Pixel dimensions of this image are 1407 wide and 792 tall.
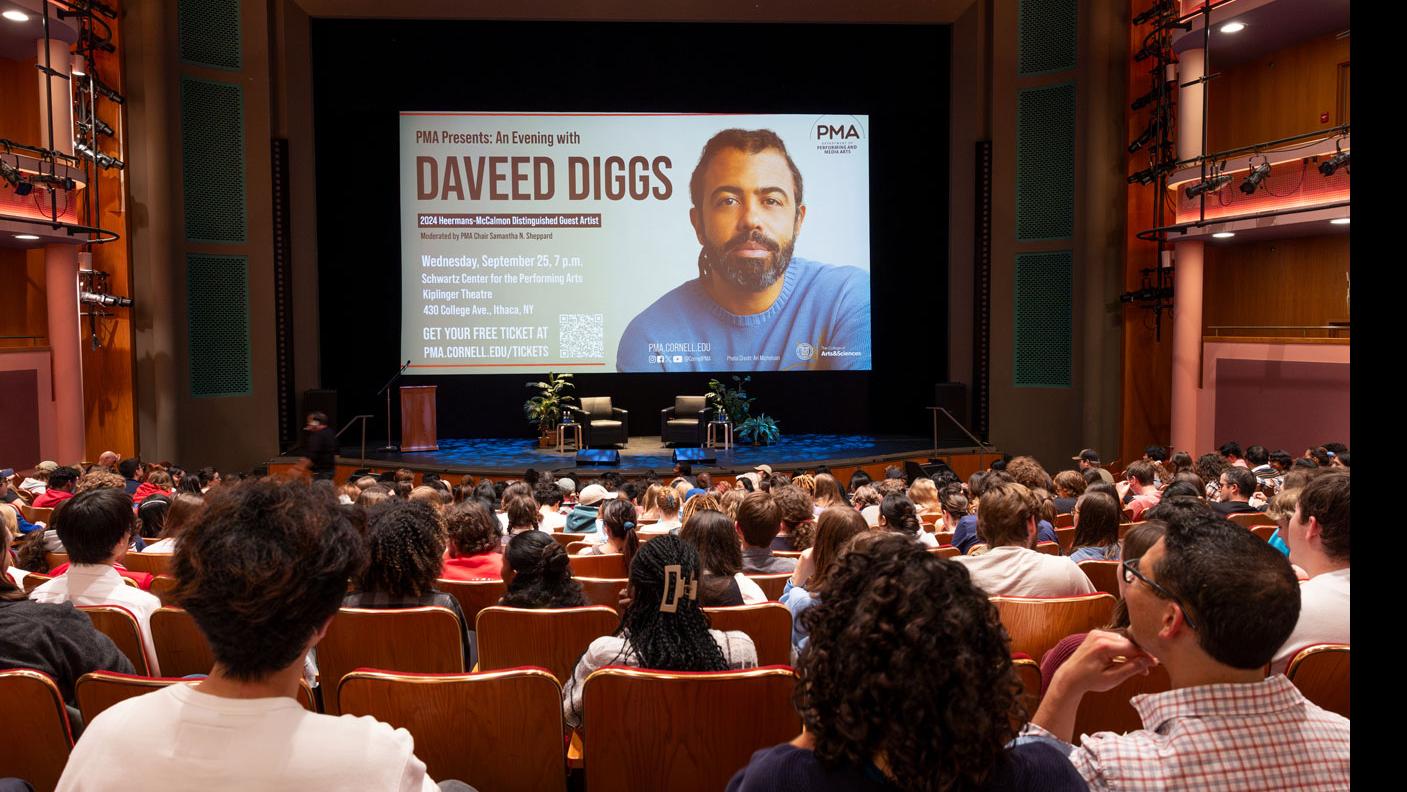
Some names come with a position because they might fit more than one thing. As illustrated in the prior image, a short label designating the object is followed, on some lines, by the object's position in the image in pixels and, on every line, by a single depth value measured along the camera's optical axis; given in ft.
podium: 42.91
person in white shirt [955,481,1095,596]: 10.91
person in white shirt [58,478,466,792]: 4.62
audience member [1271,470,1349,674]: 8.35
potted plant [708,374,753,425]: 44.34
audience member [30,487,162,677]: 9.70
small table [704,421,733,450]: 43.80
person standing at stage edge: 35.91
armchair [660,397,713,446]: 44.15
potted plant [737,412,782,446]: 45.34
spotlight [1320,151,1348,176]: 30.37
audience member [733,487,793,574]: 13.78
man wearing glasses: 5.08
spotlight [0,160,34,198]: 30.53
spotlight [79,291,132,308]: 36.45
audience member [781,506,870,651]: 11.00
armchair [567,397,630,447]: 43.24
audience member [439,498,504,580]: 13.51
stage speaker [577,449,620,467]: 38.88
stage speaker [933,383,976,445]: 44.19
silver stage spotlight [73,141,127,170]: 34.56
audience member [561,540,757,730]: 8.03
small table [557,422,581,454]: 43.14
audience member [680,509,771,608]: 11.18
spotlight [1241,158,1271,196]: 34.19
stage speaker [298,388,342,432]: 42.22
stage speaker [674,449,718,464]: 38.96
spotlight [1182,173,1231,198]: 35.63
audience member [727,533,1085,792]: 4.23
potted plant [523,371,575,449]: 44.04
